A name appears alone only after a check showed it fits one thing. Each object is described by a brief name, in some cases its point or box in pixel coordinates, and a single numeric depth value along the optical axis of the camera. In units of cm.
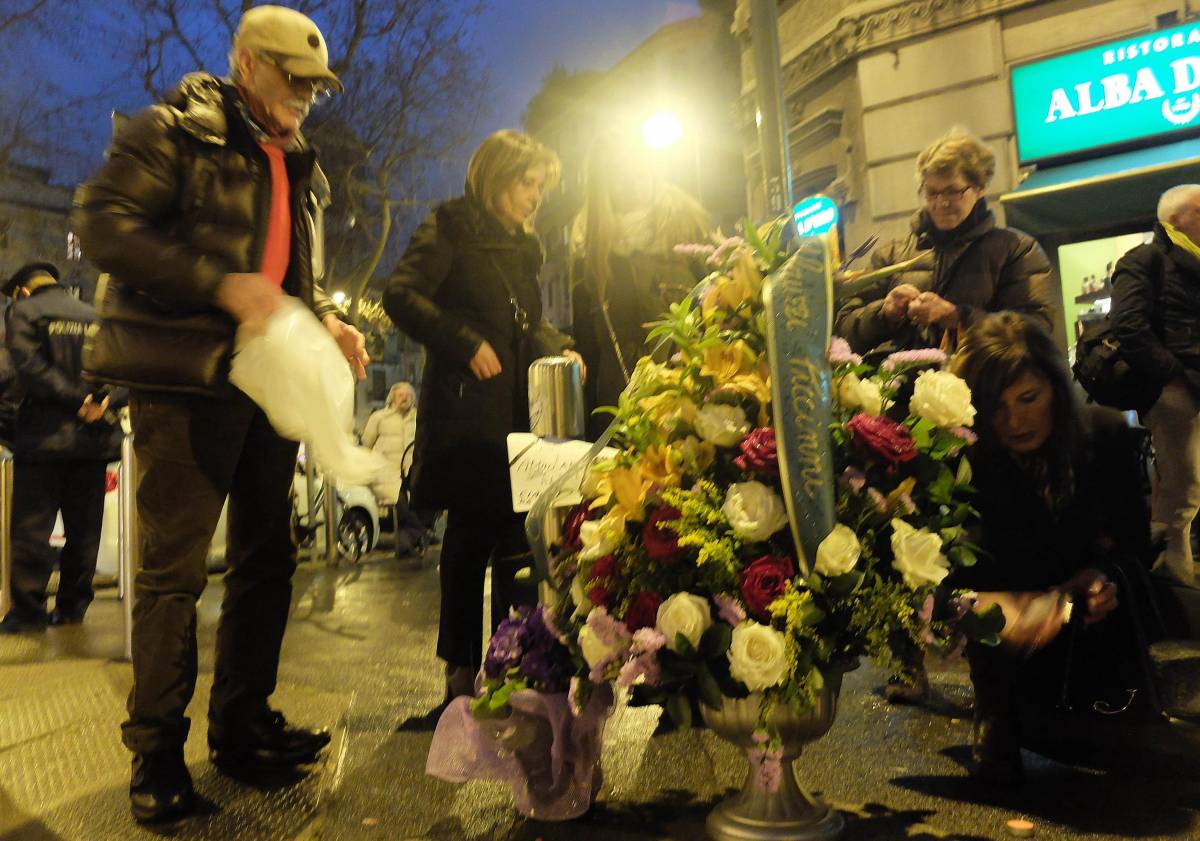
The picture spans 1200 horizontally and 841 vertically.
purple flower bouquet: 228
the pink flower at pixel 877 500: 205
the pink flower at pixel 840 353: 219
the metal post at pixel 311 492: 1001
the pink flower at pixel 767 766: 201
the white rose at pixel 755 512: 199
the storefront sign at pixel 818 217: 1028
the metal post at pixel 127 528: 456
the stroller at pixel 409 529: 998
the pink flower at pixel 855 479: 205
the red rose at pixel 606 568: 215
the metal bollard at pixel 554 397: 302
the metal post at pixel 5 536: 588
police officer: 587
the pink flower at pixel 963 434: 216
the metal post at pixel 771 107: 538
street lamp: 838
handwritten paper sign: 280
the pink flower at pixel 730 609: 197
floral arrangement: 195
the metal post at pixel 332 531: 955
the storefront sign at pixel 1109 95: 874
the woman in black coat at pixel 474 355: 333
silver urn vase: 207
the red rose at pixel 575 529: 237
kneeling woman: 278
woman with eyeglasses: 366
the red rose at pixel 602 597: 215
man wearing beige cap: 245
